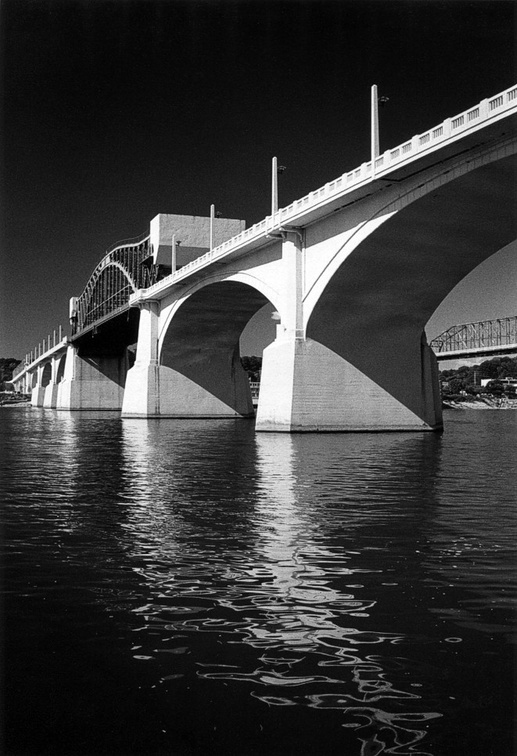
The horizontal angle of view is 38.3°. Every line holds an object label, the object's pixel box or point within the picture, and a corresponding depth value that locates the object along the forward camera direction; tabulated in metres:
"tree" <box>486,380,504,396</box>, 132.12
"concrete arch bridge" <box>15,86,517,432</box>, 29.20
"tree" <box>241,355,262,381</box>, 169.98
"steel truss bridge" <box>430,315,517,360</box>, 123.36
